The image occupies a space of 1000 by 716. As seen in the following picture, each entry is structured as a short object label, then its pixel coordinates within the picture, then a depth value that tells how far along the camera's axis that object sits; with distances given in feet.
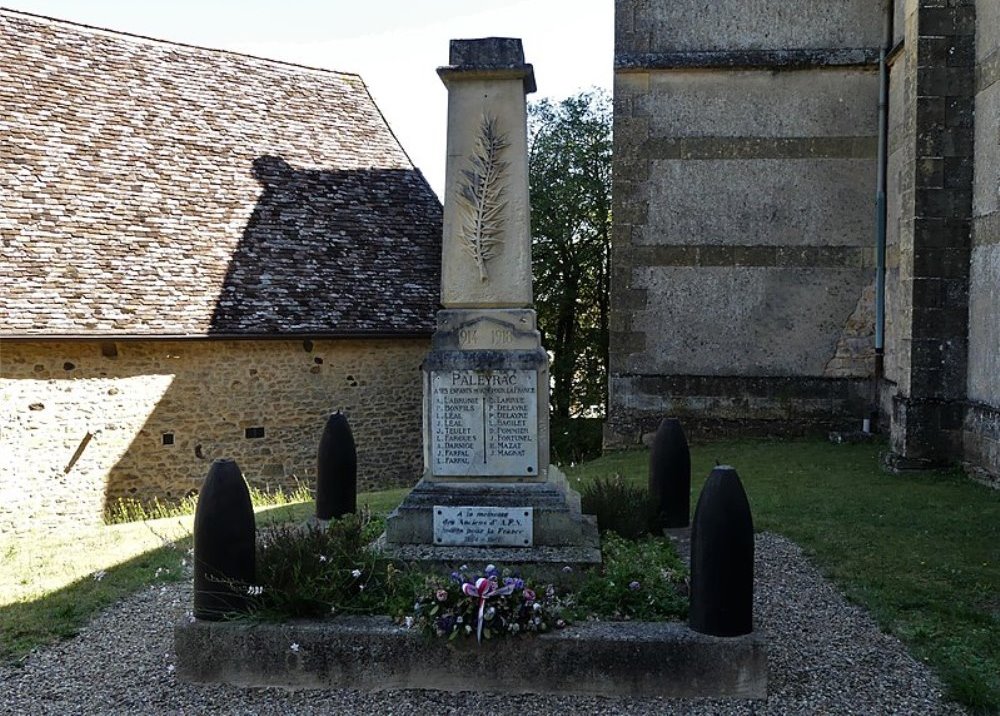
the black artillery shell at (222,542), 15.88
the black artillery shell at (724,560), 14.98
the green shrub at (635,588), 16.58
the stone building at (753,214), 43.78
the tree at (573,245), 69.15
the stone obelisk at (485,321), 19.45
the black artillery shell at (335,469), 24.32
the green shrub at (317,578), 16.17
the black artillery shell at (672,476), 24.47
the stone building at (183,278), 40.81
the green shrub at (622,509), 22.41
